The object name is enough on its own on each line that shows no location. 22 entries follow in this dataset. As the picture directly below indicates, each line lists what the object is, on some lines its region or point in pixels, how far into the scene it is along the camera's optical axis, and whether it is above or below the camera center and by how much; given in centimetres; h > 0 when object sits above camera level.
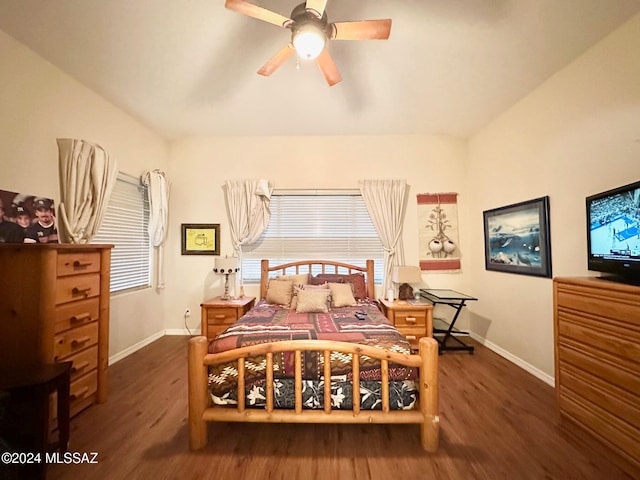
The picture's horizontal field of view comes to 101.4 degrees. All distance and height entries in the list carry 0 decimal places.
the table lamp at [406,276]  326 -38
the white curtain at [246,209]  362 +53
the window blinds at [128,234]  294 +17
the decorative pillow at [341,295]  293 -55
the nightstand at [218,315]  312 -81
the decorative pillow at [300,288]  295 -48
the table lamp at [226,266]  332 -24
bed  159 -85
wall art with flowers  369 +32
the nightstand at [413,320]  304 -86
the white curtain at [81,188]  227 +54
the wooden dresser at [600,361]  143 -71
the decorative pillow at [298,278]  326 -39
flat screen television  158 +7
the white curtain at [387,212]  359 +47
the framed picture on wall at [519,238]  248 +7
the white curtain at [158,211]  331 +48
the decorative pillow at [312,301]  272 -57
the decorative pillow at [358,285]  327 -49
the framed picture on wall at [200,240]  373 +11
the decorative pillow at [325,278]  326 -40
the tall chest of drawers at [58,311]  165 -42
